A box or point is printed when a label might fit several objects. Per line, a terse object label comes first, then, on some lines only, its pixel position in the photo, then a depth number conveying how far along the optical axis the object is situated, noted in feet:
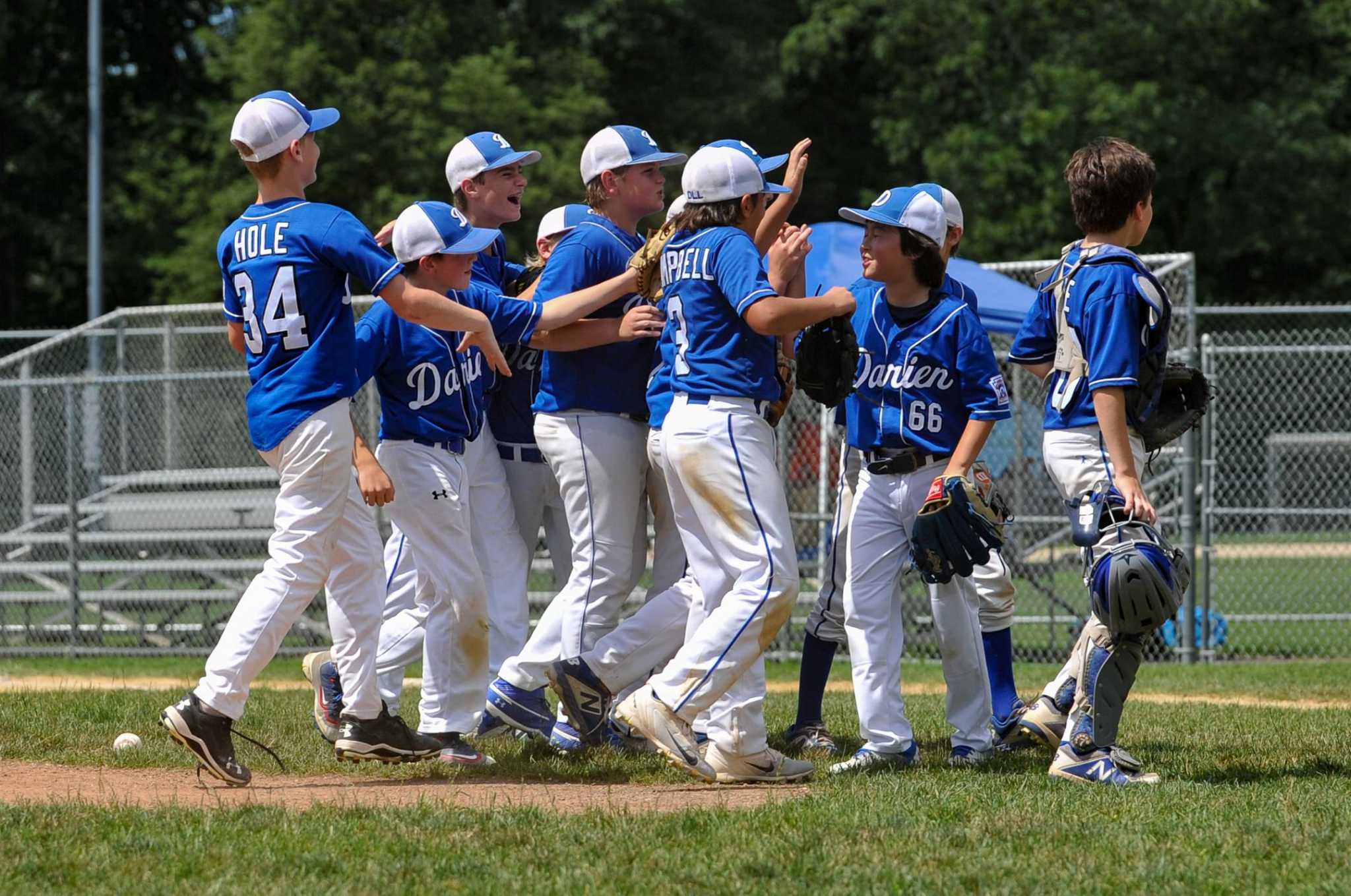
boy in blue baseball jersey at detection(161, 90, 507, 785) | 34.58
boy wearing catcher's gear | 33.86
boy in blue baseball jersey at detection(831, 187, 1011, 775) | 37.50
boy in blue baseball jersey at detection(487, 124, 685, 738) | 40.68
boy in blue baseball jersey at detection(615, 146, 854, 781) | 34.55
